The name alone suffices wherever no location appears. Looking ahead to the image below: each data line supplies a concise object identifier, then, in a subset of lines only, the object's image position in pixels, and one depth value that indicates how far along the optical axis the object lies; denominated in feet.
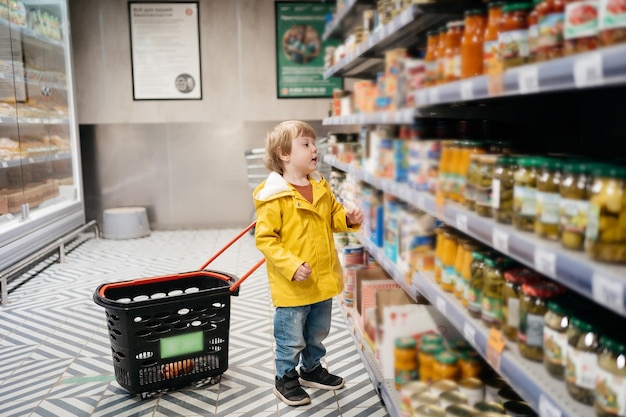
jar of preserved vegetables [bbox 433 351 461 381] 7.03
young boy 8.71
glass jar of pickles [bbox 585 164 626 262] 4.25
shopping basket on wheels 8.97
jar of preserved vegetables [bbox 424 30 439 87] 6.98
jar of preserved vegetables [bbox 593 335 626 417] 4.35
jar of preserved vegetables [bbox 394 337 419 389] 7.84
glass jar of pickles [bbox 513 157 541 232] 5.37
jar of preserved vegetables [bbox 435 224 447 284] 7.40
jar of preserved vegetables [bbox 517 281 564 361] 5.41
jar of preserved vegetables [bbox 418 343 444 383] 7.32
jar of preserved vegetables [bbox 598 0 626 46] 3.95
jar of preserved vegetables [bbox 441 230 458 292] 7.13
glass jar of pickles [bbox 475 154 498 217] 6.07
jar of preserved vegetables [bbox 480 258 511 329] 6.03
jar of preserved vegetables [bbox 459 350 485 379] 6.99
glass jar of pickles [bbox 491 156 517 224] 5.74
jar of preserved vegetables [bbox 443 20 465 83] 6.47
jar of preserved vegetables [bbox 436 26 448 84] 6.75
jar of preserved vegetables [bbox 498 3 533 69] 5.34
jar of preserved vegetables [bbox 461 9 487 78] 6.15
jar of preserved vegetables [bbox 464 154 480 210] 6.26
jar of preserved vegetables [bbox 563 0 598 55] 4.28
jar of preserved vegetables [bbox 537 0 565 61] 4.78
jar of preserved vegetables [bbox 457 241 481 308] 6.59
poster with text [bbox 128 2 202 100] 23.86
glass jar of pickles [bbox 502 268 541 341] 5.72
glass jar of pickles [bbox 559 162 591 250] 4.63
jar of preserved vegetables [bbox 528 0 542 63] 5.14
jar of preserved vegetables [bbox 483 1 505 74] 5.67
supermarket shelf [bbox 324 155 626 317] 3.82
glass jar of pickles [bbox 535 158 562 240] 5.03
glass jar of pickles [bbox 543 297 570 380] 5.09
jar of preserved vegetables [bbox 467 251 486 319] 6.36
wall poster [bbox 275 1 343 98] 24.45
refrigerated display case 16.74
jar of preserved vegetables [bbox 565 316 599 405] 4.69
